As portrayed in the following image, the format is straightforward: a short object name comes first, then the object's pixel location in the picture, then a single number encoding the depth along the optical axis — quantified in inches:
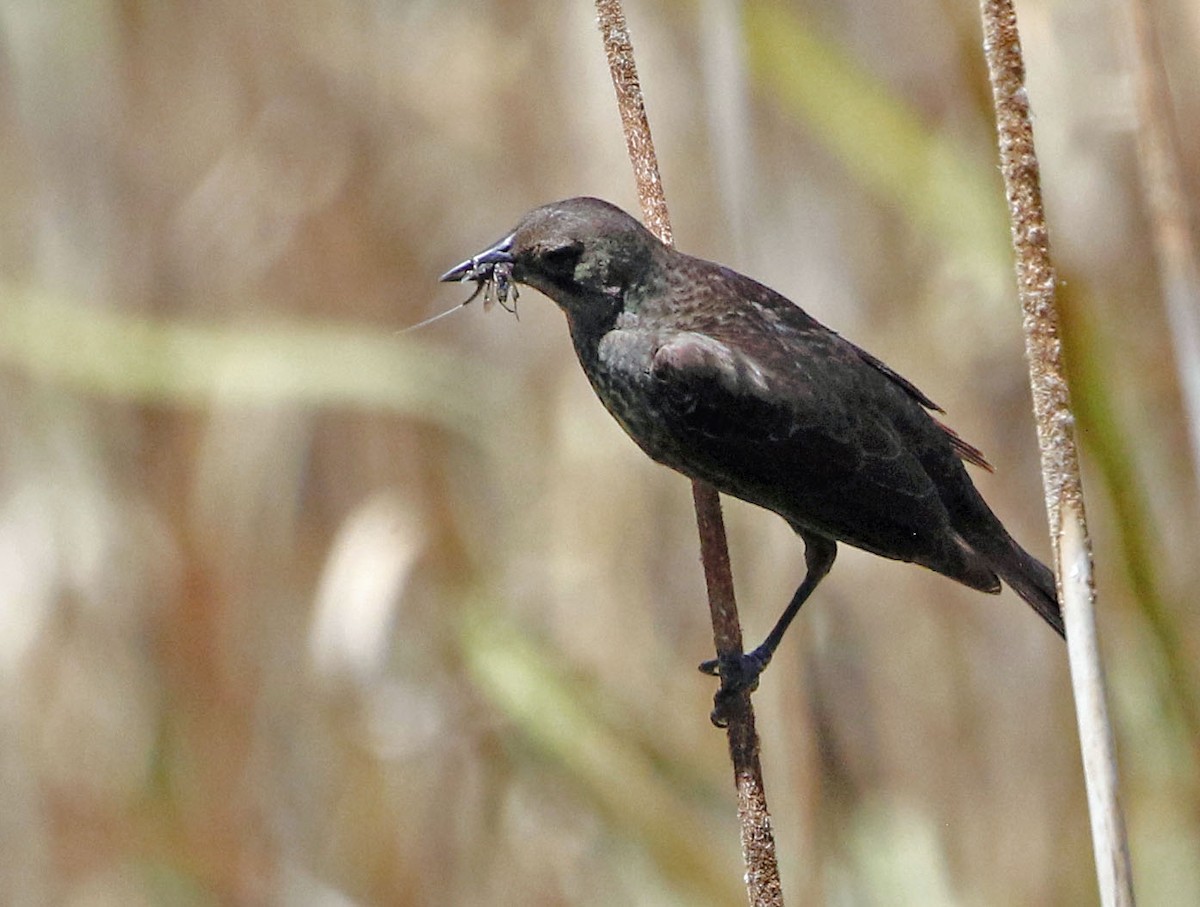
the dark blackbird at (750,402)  230.2
